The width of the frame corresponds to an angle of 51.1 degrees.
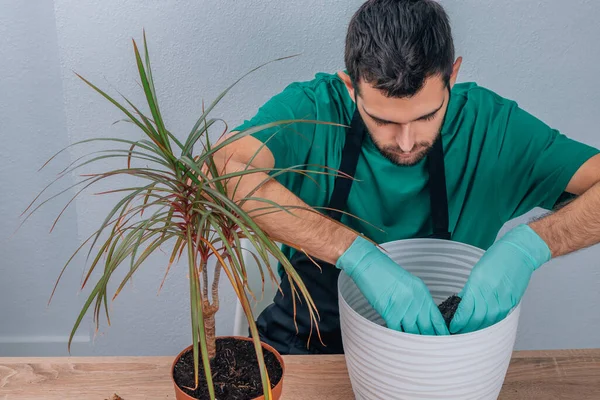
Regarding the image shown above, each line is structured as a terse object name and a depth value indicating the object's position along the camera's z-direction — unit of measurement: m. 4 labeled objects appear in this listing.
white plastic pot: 0.83
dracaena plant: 0.74
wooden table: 1.04
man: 1.06
